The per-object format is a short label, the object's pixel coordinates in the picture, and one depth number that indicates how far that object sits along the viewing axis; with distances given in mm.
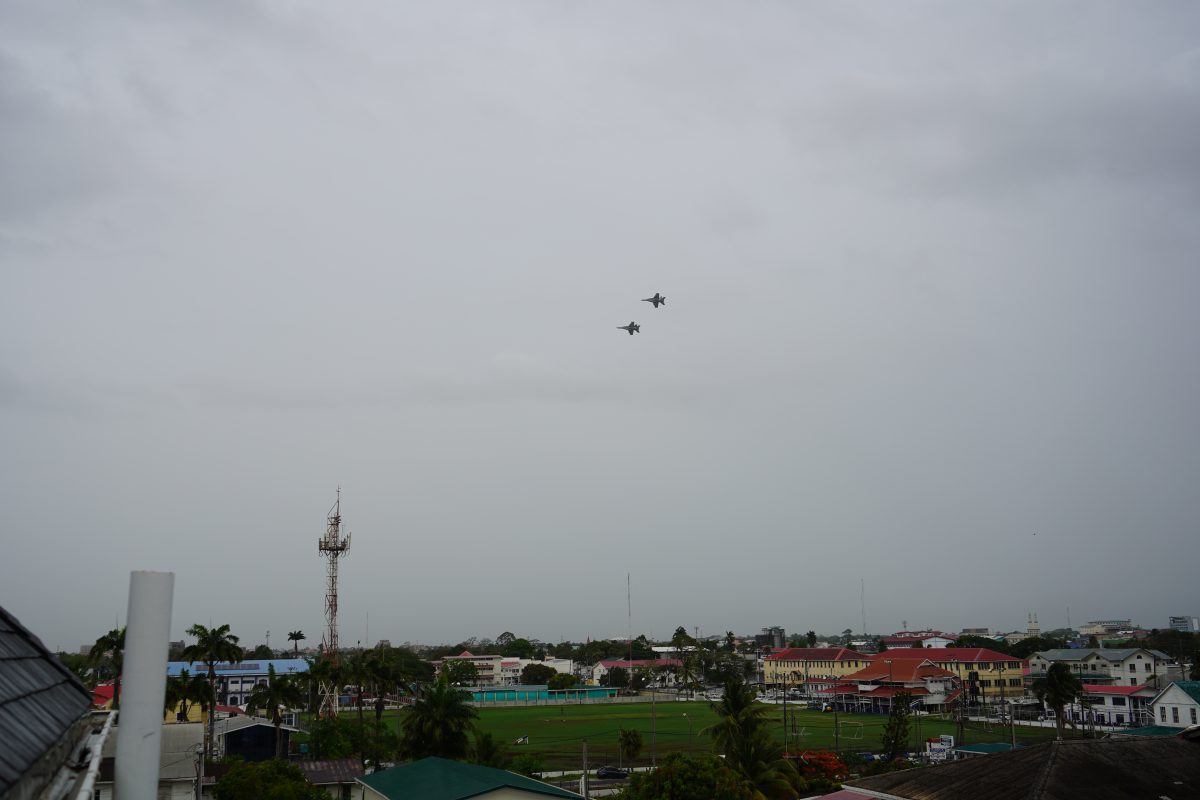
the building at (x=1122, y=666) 116812
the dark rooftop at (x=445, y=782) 31953
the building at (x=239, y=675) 113562
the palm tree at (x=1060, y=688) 76750
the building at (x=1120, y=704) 94875
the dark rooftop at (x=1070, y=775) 28219
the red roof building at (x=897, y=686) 116438
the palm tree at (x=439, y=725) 49688
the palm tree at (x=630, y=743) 67875
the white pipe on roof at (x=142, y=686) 11617
